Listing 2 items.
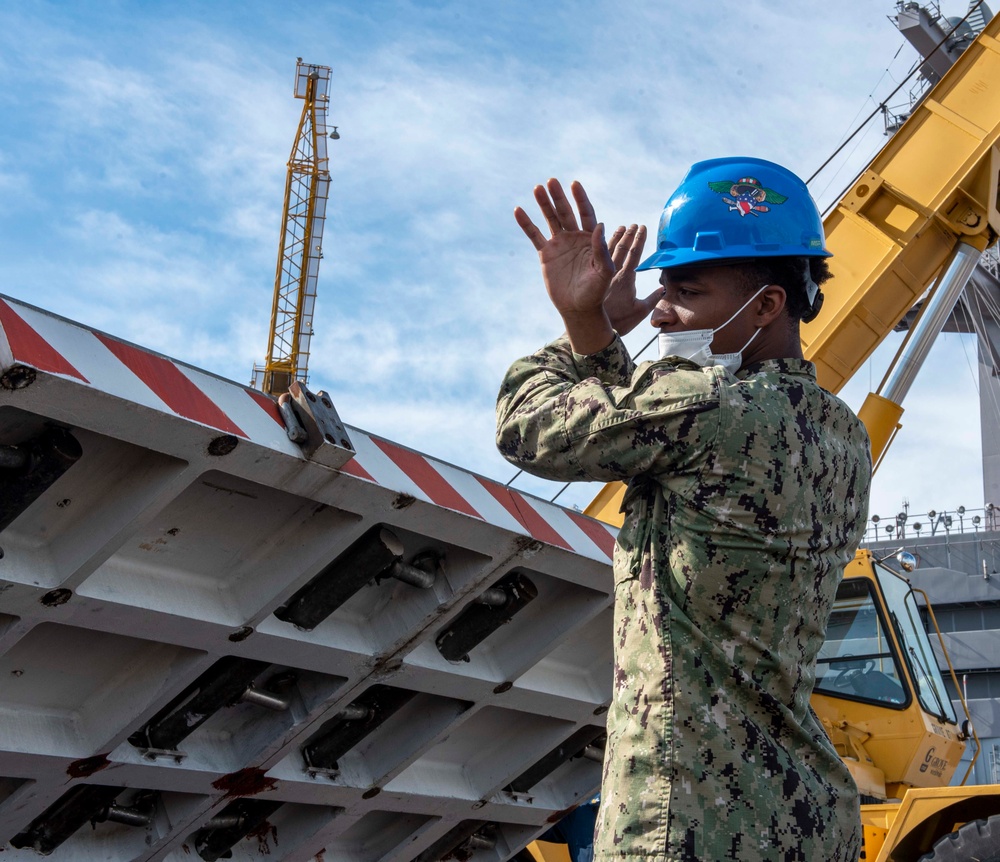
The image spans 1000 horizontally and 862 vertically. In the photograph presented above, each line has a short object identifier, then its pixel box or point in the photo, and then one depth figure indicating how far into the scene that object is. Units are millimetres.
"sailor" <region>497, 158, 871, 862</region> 2139
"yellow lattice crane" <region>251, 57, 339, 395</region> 50906
